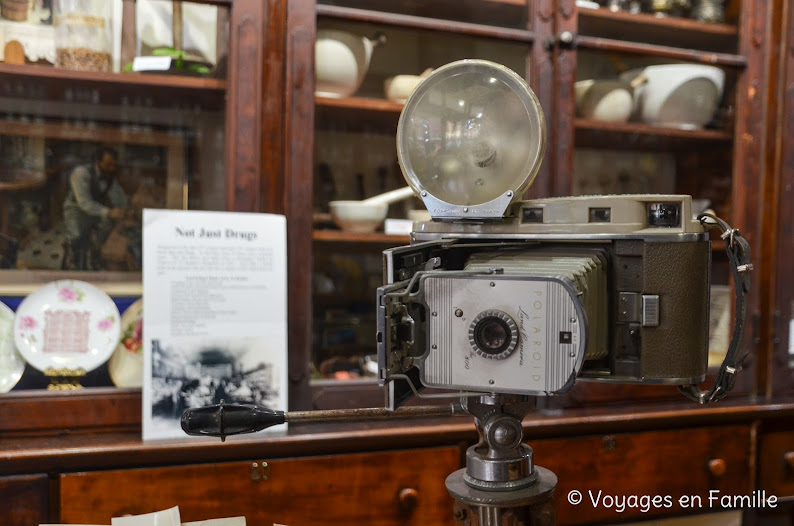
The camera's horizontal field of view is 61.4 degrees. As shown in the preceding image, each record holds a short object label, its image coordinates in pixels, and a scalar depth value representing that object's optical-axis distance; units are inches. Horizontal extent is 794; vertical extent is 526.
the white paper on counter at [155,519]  30.3
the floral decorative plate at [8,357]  48.7
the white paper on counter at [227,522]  32.0
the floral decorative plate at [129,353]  50.7
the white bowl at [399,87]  56.3
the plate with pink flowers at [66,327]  49.7
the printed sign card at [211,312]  47.0
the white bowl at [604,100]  59.7
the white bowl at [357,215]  55.7
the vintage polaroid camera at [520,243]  26.5
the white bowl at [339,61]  53.6
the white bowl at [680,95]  62.3
